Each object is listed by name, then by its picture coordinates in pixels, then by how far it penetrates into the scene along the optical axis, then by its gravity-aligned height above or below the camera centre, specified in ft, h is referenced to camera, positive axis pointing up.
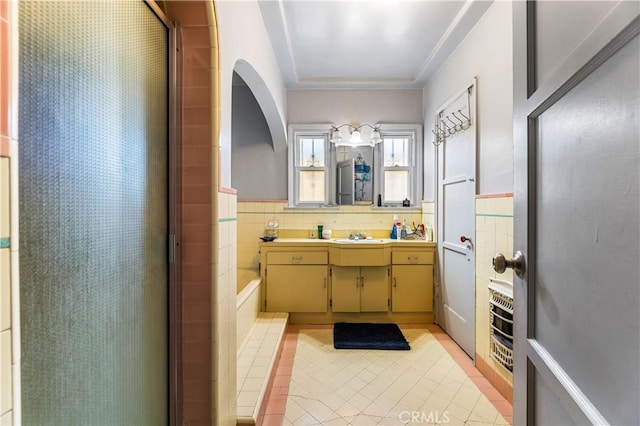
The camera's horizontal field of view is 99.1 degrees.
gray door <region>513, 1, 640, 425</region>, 1.33 +0.01
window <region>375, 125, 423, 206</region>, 10.44 +1.85
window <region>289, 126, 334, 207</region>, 10.48 +1.77
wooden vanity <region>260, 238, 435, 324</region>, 9.29 -2.40
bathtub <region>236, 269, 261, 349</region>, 6.93 -2.58
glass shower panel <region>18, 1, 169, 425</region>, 1.81 +0.00
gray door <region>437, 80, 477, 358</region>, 7.07 -0.25
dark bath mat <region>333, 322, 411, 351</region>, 7.74 -3.75
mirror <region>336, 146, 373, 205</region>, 10.68 +1.51
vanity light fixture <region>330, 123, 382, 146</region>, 10.13 +2.83
